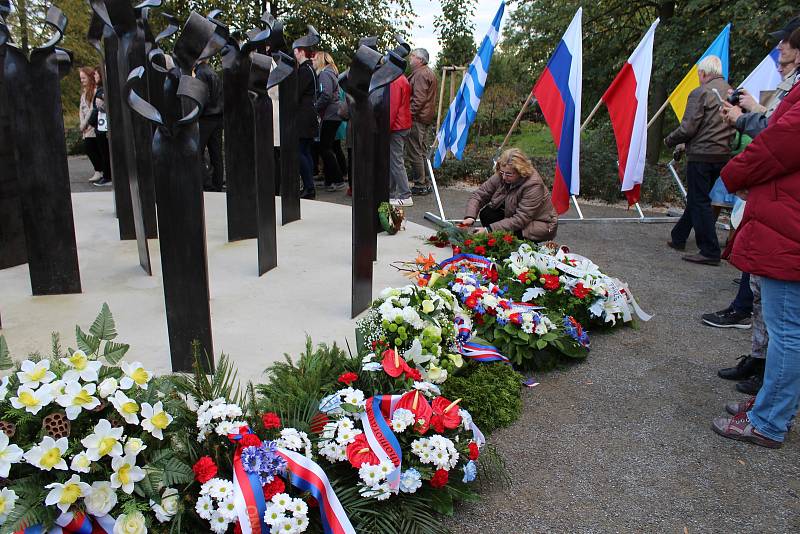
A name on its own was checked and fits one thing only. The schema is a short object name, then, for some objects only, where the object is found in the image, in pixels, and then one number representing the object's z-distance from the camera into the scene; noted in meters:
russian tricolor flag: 6.85
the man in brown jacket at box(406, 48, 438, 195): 9.24
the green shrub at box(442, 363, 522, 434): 3.42
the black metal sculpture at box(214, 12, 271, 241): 5.72
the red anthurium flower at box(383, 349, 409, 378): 3.03
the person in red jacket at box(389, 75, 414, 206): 8.71
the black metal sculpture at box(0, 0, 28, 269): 4.84
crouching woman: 5.54
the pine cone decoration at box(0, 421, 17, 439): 2.08
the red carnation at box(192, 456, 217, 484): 2.31
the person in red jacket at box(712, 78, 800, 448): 3.00
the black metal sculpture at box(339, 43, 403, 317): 4.19
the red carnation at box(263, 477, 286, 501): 2.36
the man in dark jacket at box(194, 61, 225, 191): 5.61
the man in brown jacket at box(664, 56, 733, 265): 6.68
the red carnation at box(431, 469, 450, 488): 2.66
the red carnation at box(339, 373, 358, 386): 3.01
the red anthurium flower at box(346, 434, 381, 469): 2.56
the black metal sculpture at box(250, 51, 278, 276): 5.09
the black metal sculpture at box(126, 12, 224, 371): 3.15
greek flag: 7.51
